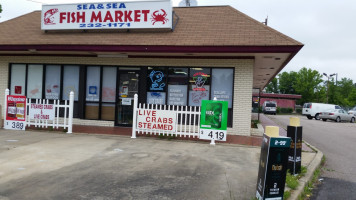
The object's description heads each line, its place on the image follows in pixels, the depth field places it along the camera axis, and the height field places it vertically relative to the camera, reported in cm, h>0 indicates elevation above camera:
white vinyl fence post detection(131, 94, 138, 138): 986 -77
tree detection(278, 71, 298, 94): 9822 +649
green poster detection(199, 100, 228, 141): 911 -63
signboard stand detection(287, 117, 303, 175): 611 -89
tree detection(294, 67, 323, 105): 6091 +375
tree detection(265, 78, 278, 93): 10732 +516
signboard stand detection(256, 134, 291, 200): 423 -96
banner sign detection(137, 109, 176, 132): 967 -74
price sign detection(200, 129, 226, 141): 914 -109
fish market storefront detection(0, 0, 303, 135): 1102 +168
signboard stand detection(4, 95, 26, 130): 1062 -74
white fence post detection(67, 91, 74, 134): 1034 -63
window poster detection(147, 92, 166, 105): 1202 -2
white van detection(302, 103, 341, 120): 3097 -52
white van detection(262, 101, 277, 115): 4303 -95
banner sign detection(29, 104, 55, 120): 1056 -66
